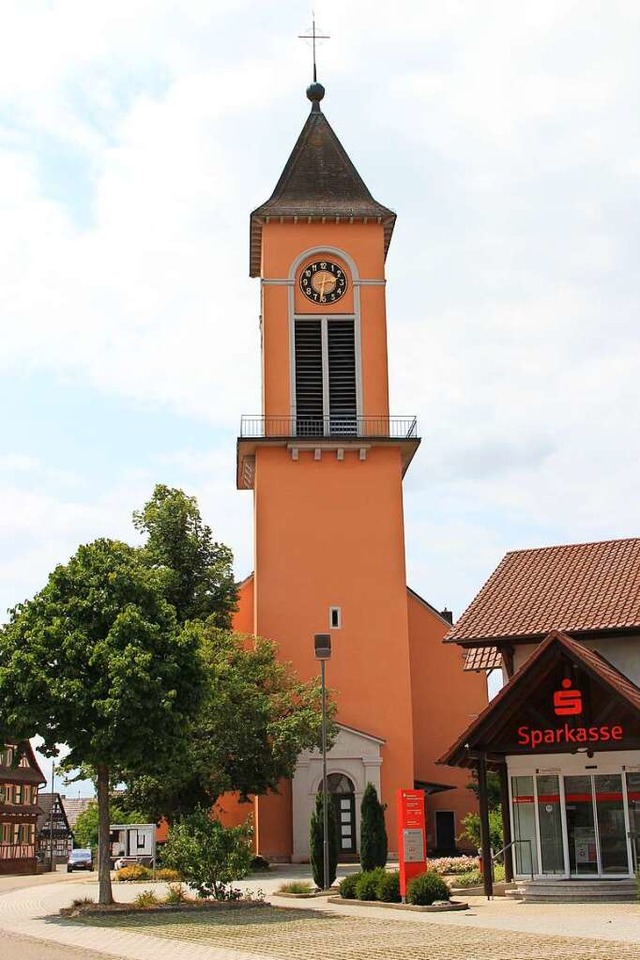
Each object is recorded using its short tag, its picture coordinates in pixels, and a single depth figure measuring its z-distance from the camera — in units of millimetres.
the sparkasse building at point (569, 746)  23828
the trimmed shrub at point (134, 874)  36188
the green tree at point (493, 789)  35925
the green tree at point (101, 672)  24094
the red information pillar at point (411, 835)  24047
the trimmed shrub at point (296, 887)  27516
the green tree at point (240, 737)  36812
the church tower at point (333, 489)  41406
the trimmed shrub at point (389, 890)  24297
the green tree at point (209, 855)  23703
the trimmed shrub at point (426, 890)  23031
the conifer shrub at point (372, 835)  29812
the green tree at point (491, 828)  33250
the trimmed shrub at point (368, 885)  24531
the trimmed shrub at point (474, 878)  27578
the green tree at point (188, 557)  42219
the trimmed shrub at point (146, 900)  23656
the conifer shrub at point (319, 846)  28391
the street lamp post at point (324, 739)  27719
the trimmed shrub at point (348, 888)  25106
